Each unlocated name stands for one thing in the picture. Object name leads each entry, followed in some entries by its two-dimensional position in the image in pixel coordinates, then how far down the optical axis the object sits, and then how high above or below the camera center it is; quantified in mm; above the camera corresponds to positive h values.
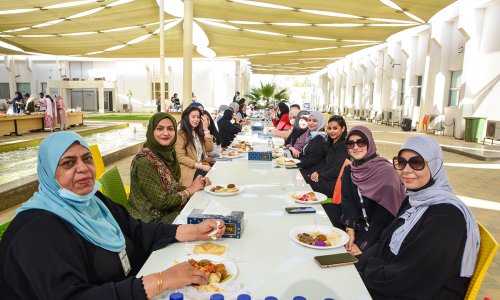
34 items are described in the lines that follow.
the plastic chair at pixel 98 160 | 3455 -630
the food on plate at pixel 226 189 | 2734 -688
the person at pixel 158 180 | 2635 -630
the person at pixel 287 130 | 7713 -645
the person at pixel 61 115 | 13591 -806
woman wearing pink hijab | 2519 -642
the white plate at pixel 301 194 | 2488 -676
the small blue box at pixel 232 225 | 1840 -641
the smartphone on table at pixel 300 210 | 2283 -691
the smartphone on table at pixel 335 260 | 1535 -682
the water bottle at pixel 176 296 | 1167 -647
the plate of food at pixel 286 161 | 3854 -655
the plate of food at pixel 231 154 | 4462 -692
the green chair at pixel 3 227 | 1546 -586
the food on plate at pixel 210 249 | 1664 -702
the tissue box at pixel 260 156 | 4153 -640
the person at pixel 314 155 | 4531 -661
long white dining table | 1365 -712
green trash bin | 11430 -641
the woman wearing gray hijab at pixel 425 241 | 1488 -584
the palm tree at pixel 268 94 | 16828 +350
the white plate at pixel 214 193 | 2667 -694
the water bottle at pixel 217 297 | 1150 -637
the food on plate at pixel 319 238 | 1776 -693
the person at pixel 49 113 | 12906 -706
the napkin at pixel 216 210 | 2062 -645
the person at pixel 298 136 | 5360 -563
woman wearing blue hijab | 1140 -527
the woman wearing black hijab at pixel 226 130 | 7734 -649
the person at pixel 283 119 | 8620 -412
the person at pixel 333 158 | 3896 -607
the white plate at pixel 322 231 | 1778 -691
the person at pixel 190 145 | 4254 -585
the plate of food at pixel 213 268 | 1357 -697
